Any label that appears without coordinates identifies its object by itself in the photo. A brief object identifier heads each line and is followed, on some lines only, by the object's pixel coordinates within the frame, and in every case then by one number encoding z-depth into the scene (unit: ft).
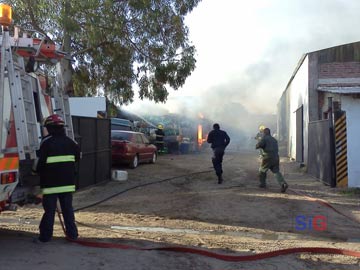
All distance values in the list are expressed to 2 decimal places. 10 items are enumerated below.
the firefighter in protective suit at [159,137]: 83.66
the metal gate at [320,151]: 42.39
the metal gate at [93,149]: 38.99
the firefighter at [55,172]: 19.97
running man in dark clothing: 44.57
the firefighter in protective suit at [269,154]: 39.06
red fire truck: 17.67
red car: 54.19
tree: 51.39
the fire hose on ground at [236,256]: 19.36
